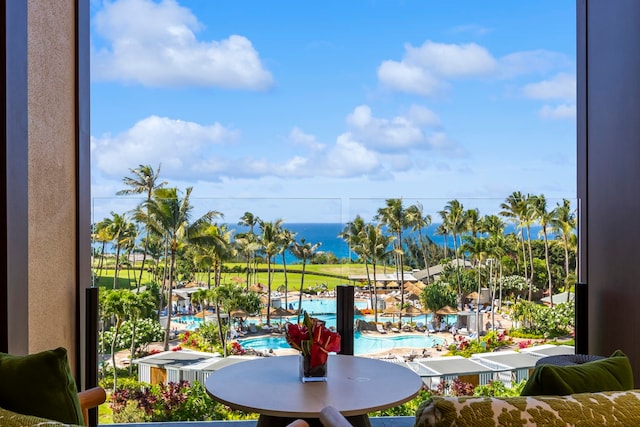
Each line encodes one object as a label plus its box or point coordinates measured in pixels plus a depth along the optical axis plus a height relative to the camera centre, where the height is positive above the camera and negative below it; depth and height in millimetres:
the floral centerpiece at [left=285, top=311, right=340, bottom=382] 2438 -562
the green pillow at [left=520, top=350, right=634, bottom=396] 1438 -422
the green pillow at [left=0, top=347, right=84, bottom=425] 1629 -498
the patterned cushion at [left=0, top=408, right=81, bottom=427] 1222 -446
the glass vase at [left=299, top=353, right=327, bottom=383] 2449 -670
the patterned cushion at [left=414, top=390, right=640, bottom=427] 1177 -411
